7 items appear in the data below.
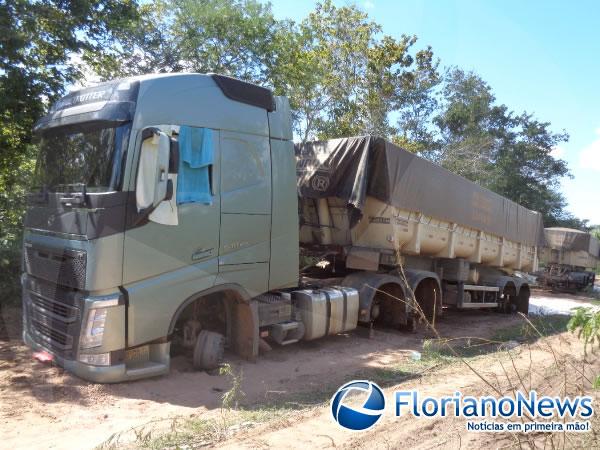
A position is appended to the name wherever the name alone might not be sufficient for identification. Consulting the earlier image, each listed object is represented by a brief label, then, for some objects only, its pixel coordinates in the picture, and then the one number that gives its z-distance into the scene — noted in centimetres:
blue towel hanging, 472
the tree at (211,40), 1329
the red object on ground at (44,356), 473
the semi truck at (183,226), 434
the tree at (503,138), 2706
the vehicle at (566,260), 2103
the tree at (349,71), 1420
